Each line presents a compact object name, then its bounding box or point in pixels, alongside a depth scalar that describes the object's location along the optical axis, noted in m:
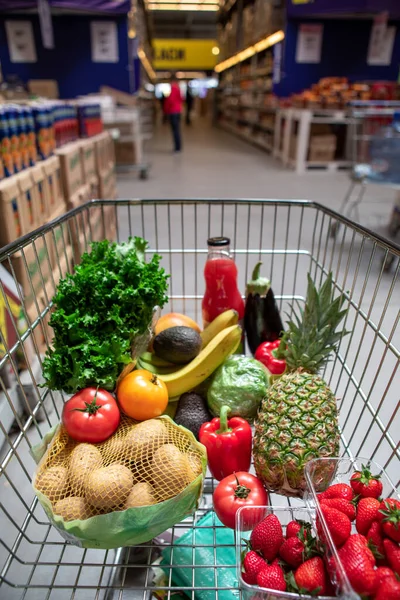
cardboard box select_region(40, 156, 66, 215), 2.28
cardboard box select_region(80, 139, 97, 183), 3.06
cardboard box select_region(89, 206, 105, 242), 3.04
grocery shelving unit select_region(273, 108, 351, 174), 6.99
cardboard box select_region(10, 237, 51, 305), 1.73
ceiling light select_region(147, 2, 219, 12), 16.92
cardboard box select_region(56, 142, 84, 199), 2.54
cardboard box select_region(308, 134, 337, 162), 7.42
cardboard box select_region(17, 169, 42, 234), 1.89
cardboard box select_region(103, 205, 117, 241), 3.54
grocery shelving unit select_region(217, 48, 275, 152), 10.06
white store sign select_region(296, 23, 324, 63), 8.30
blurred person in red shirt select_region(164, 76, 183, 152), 8.91
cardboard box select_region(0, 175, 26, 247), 1.71
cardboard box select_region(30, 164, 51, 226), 2.07
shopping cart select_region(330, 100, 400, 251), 3.85
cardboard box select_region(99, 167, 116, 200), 3.69
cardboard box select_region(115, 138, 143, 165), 6.97
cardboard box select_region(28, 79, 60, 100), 7.45
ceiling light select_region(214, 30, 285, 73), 8.86
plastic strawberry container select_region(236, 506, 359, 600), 0.69
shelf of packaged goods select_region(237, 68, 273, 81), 10.02
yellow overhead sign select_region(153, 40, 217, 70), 23.56
